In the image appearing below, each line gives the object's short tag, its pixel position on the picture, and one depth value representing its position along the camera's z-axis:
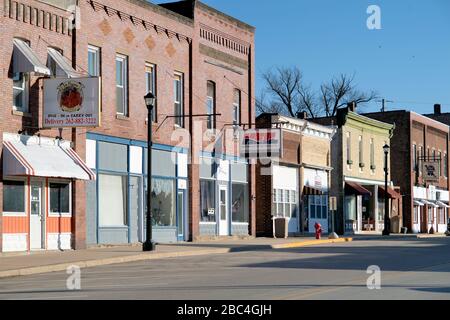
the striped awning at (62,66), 27.11
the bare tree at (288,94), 85.19
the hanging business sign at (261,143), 38.56
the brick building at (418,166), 62.41
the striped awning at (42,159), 25.45
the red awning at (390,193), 56.12
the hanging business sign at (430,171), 64.12
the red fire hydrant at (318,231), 39.31
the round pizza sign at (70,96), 26.38
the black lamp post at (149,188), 27.88
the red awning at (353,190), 52.50
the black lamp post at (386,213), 50.03
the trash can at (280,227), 42.34
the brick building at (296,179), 43.25
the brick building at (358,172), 51.66
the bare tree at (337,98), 85.12
